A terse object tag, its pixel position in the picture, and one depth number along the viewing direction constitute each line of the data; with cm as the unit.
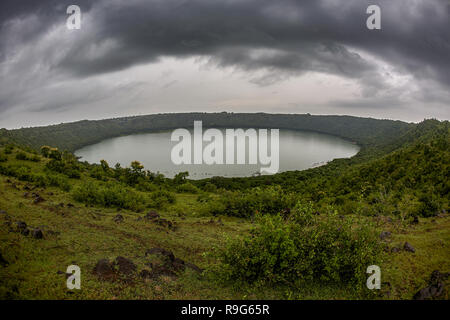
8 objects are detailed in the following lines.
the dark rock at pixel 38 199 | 1271
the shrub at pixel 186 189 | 3262
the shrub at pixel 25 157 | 2655
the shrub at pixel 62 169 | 2538
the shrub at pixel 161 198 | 1959
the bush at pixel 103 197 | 1633
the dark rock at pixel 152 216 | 1350
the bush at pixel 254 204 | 1789
